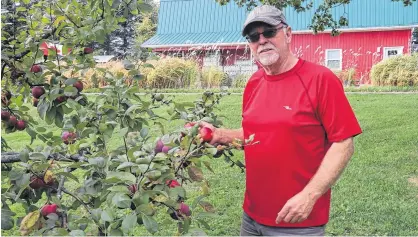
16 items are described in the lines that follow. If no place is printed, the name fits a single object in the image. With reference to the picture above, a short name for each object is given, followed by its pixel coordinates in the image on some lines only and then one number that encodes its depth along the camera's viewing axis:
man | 2.30
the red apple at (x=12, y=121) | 2.25
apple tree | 1.51
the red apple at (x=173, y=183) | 1.59
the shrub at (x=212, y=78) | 18.06
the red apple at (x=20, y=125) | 2.29
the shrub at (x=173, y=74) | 18.02
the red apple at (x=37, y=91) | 2.25
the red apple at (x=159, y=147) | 1.66
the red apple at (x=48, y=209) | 1.71
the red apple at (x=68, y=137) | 2.25
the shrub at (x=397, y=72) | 17.03
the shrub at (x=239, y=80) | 18.09
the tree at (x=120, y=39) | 35.58
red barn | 21.61
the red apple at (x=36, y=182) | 1.82
